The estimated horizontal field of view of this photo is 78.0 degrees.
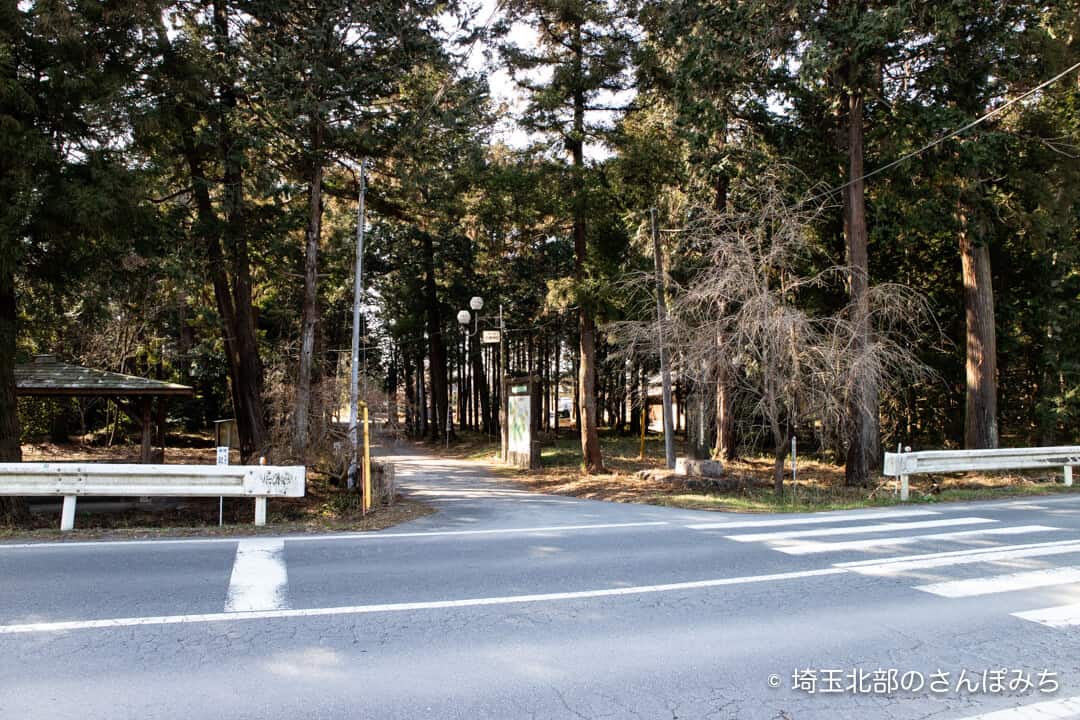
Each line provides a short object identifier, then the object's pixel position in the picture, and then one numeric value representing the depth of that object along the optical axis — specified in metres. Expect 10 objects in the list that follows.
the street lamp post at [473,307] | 21.45
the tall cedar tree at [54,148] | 10.94
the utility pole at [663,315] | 16.38
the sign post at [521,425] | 22.23
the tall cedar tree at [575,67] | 17.64
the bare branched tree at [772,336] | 12.66
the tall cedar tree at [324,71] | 14.89
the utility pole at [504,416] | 24.33
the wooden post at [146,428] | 18.23
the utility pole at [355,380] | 13.83
